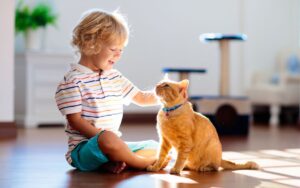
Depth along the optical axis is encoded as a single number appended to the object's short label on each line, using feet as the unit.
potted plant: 17.30
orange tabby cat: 7.75
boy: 7.98
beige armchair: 19.75
